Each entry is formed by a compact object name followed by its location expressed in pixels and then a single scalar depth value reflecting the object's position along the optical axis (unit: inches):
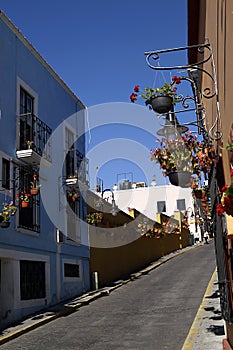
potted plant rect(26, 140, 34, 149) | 558.6
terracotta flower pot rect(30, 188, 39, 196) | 518.0
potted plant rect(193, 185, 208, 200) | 289.4
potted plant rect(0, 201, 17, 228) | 451.1
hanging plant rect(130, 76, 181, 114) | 283.7
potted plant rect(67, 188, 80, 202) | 673.6
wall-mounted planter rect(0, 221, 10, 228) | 459.8
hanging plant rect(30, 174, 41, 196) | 518.6
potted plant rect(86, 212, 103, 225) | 746.8
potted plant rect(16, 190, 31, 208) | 492.4
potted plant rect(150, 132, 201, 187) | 279.6
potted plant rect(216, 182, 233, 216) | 155.4
